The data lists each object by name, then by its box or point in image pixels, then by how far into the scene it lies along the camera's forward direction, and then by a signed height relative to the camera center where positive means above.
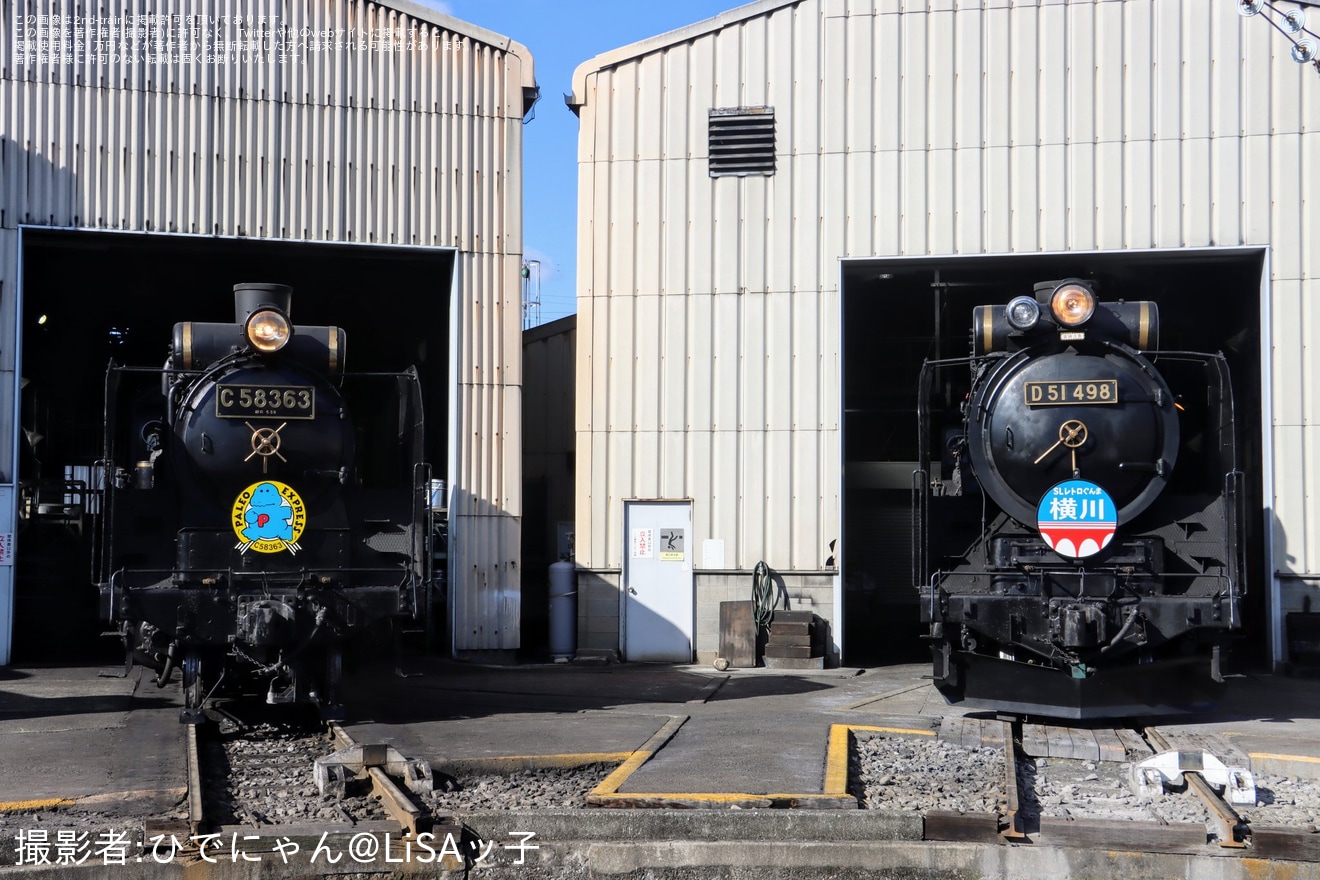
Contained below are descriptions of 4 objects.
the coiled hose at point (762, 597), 13.70 -1.49
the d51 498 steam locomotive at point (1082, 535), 9.12 -0.58
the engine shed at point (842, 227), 13.33 +2.46
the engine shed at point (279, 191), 12.98 +2.78
